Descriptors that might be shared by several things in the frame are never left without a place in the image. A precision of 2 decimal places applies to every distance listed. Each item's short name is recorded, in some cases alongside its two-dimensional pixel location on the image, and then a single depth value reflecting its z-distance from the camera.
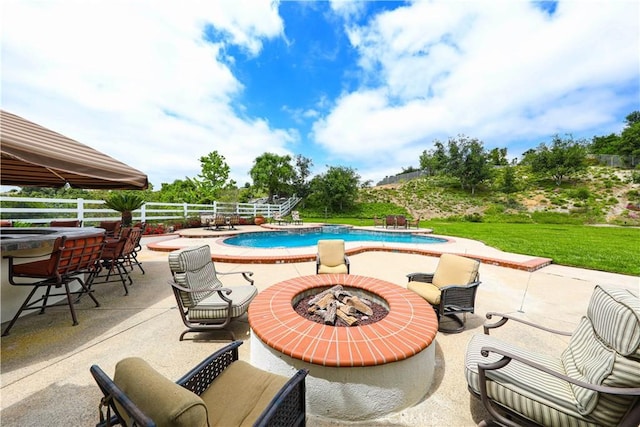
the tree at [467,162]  28.12
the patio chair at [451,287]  3.04
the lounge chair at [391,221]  14.17
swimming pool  10.58
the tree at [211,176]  21.30
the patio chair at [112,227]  5.85
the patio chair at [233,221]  13.83
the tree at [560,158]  26.97
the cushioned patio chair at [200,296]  2.77
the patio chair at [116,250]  4.42
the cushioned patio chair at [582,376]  1.32
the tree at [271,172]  27.25
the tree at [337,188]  26.14
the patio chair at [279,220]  16.97
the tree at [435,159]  33.68
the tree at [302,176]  30.34
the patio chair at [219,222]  12.98
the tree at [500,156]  46.62
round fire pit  1.73
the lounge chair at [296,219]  17.31
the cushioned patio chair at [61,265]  2.93
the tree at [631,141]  32.18
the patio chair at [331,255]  4.58
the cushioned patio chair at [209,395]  0.85
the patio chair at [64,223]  6.21
